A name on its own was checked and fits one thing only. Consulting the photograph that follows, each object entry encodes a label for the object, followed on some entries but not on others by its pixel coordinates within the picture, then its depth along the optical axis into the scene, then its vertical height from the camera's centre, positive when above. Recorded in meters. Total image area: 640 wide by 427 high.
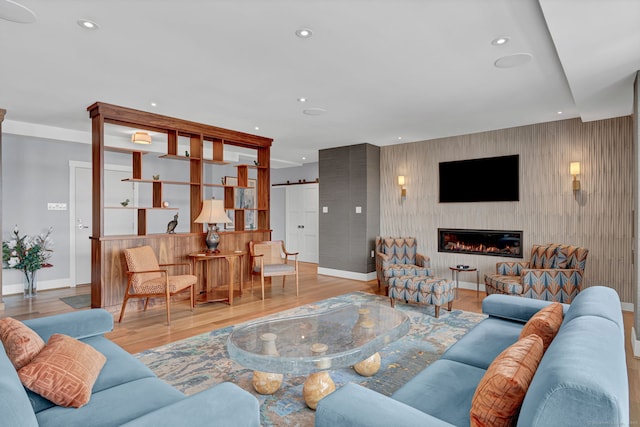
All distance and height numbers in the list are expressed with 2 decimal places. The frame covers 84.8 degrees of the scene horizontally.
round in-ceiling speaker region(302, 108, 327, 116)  4.46 +1.36
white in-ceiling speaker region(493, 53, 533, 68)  2.95 +1.34
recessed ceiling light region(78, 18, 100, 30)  2.48 +1.39
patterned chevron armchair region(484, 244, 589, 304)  4.07 -0.78
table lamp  4.81 +0.01
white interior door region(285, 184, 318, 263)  8.75 -0.09
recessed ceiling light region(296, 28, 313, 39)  2.56 +1.36
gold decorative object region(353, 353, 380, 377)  2.59 -1.12
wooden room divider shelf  4.27 +0.33
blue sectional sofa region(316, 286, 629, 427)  0.89 -0.51
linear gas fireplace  5.36 -0.43
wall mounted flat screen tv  5.39 +0.57
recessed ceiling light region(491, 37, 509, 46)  2.68 +1.35
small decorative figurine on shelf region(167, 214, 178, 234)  5.04 -0.13
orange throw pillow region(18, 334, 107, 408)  1.41 -0.66
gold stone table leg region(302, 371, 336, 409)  2.20 -1.09
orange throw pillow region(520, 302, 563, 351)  1.70 -0.55
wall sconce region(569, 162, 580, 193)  4.76 +0.57
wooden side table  4.68 -0.57
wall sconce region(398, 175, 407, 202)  6.54 +0.50
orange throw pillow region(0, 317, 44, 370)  1.51 -0.56
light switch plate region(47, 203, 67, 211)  5.64 +0.20
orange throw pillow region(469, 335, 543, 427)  1.17 -0.60
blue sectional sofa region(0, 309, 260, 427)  1.04 -0.76
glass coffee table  1.99 -0.84
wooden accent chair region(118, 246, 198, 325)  3.97 -0.74
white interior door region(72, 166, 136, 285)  5.94 +0.09
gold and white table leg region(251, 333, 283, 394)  2.34 -1.10
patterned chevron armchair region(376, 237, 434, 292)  5.48 -0.66
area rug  2.24 -1.19
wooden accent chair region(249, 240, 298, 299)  5.09 -0.68
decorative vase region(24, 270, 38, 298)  5.15 -0.98
